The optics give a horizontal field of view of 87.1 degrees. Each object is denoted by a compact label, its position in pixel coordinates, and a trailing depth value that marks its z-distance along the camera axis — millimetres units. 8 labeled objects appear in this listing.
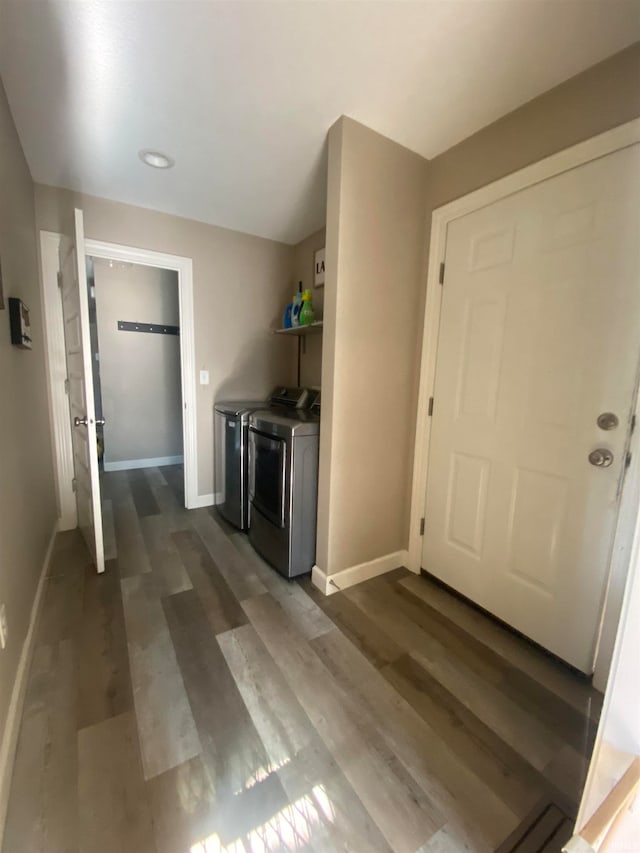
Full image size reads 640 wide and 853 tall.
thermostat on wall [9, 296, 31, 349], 1473
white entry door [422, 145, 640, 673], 1276
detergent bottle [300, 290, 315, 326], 2602
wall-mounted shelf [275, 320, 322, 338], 2480
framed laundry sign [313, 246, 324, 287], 2762
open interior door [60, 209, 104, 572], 1743
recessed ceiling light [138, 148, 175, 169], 1872
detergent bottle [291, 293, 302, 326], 2721
